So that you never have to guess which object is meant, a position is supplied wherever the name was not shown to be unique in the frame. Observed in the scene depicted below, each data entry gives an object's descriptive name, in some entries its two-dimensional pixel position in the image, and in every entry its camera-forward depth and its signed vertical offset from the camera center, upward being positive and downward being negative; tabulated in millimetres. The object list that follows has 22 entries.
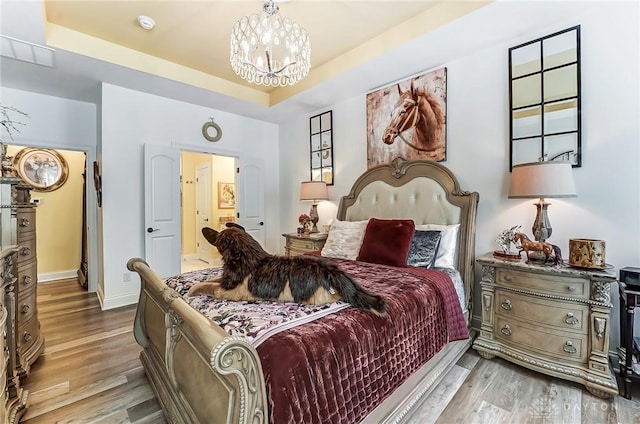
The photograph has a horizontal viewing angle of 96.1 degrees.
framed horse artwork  3080 +1050
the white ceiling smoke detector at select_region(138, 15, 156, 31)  2649 +1771
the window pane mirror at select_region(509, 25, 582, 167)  2301 +940
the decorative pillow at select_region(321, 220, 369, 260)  2968 -321
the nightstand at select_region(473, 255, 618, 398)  1861 -794
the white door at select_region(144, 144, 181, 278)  3822 +16
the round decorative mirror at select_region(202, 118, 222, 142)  4391 +1228
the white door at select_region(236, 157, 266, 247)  4828 +239
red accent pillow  2479 -294
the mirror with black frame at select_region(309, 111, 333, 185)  4277 +964
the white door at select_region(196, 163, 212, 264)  6375 +92
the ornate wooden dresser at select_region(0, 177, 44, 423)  1739 -544
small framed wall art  6352 +318
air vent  2615 +1535
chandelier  2059 +1236
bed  1001 -672
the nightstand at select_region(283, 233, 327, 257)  3732 -441
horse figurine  2131 -287
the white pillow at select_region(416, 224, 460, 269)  2570 -333
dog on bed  1463 -363
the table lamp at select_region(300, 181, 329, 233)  4000 +267
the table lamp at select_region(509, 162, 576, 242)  2061 +188
